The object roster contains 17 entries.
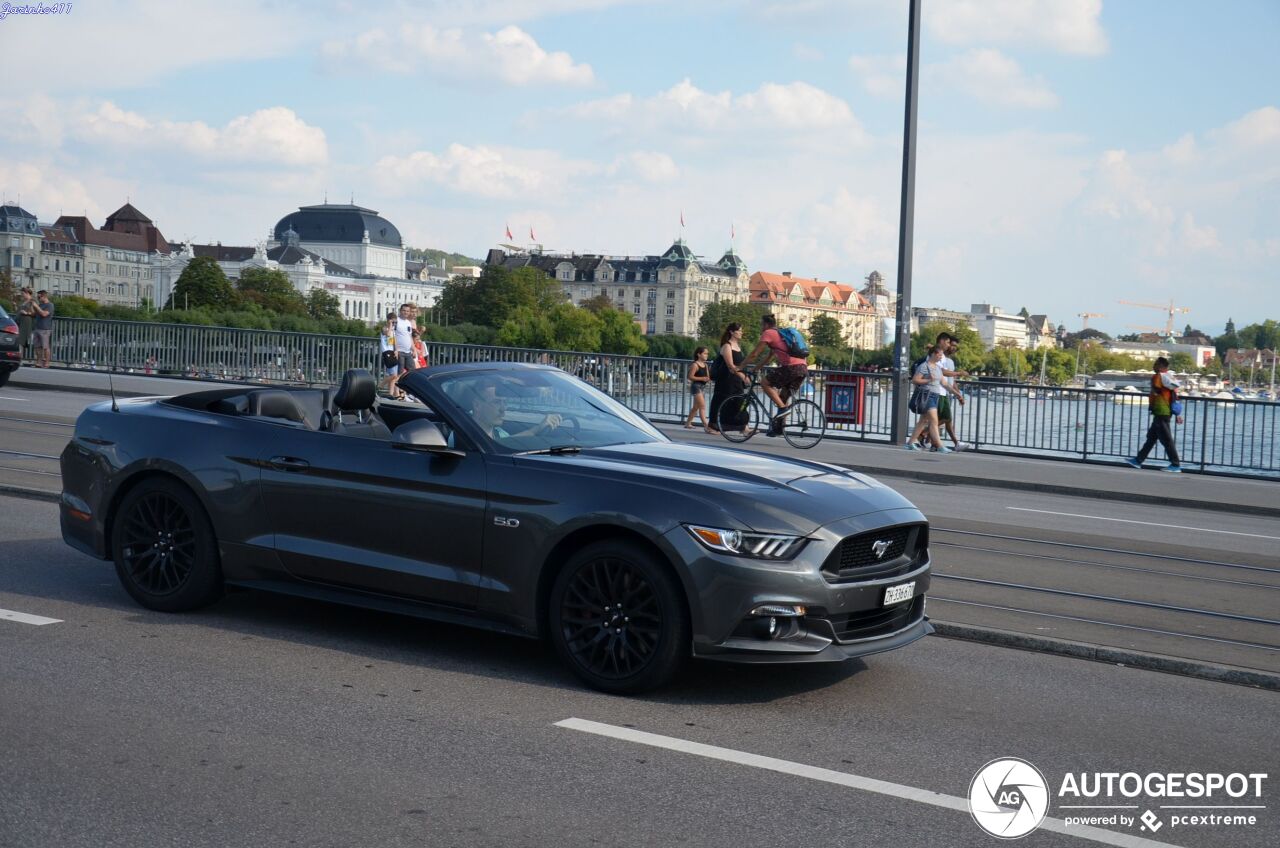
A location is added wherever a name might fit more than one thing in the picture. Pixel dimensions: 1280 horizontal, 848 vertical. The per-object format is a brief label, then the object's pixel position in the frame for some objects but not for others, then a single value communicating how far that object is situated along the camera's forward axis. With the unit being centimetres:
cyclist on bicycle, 2109
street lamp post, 2181
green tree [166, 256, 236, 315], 15450
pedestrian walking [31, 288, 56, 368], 3206
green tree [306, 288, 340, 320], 19138
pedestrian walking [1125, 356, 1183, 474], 2050
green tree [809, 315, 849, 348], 19675
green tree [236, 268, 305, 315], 17050
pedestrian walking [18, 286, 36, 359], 3177
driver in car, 654
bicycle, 2116
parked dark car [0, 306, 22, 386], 2531
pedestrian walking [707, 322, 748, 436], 2162
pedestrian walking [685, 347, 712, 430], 2414
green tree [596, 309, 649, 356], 16575
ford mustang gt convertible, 573
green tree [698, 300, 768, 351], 17425
